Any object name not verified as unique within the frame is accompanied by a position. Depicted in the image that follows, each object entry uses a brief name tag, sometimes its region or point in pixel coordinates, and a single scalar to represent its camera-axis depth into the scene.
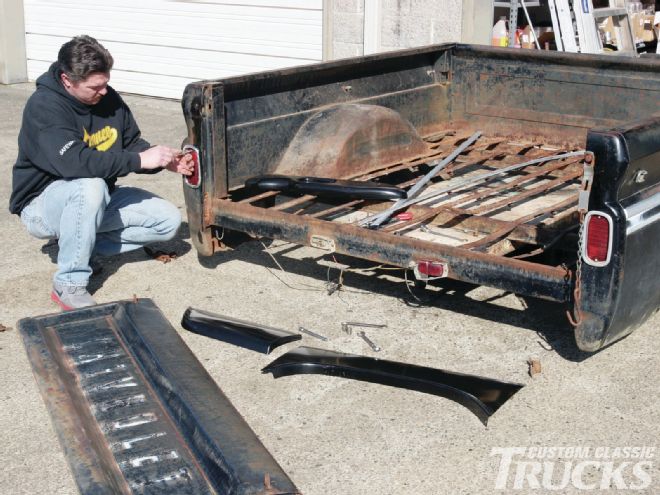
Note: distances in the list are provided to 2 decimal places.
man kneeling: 5.00
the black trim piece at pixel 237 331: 4.68
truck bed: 3.98
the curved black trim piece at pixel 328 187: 5.09
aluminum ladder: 9.11
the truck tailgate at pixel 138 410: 3.49
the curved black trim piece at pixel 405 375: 4.12
